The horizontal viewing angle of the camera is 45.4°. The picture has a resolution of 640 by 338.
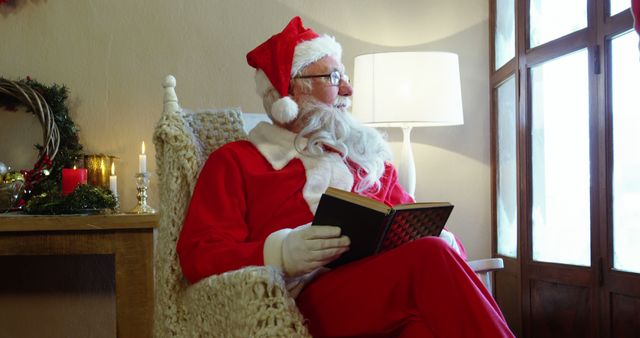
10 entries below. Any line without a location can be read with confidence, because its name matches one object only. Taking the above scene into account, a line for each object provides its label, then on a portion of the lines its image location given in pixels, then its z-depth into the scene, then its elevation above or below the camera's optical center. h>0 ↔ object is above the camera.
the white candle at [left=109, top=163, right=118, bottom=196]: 2.51 -0.01
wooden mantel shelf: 2.10 -0.12
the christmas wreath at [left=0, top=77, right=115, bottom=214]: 2.58 +0.15
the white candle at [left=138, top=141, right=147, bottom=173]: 2.52 +0.05
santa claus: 1.30 -0.09
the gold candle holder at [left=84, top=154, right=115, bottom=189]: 2.61 +0.03
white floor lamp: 2.47 +0.28
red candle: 2.52 +0.00
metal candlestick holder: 2.53 -0.05
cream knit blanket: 1.33 -0.20
